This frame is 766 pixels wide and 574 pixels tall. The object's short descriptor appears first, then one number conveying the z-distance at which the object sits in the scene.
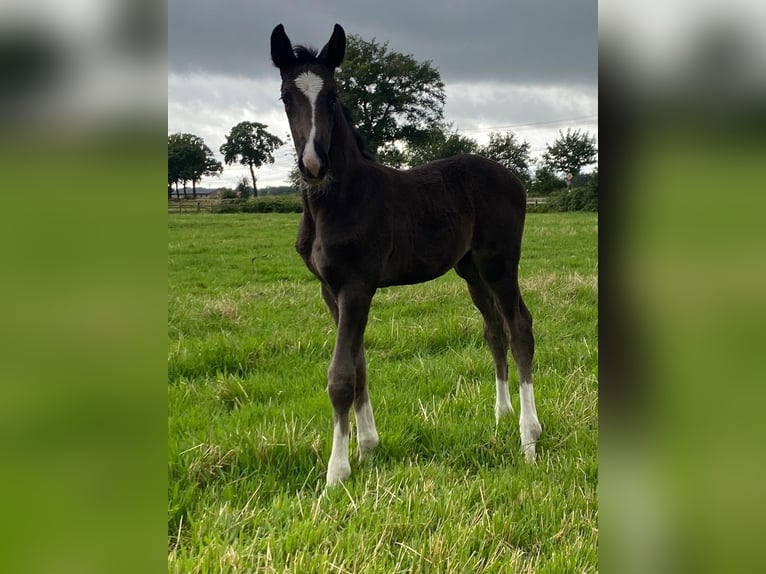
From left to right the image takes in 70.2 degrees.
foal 2.93
